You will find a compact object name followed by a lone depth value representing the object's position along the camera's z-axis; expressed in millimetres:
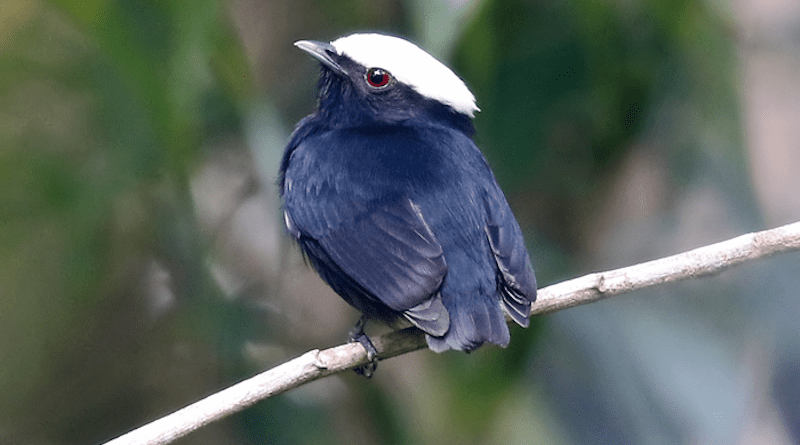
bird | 4984
